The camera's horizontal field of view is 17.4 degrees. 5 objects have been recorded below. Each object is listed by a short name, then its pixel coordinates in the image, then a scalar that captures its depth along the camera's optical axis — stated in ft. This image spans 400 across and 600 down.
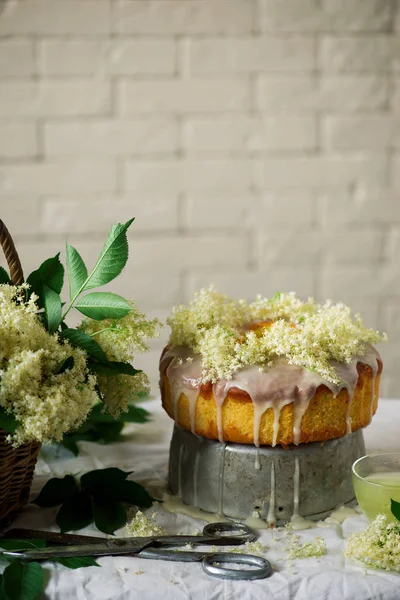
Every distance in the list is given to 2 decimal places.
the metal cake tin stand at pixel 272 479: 3.96
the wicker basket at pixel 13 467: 3.79
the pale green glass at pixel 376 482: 3.75
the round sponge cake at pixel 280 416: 3.91
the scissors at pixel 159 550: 3.55
